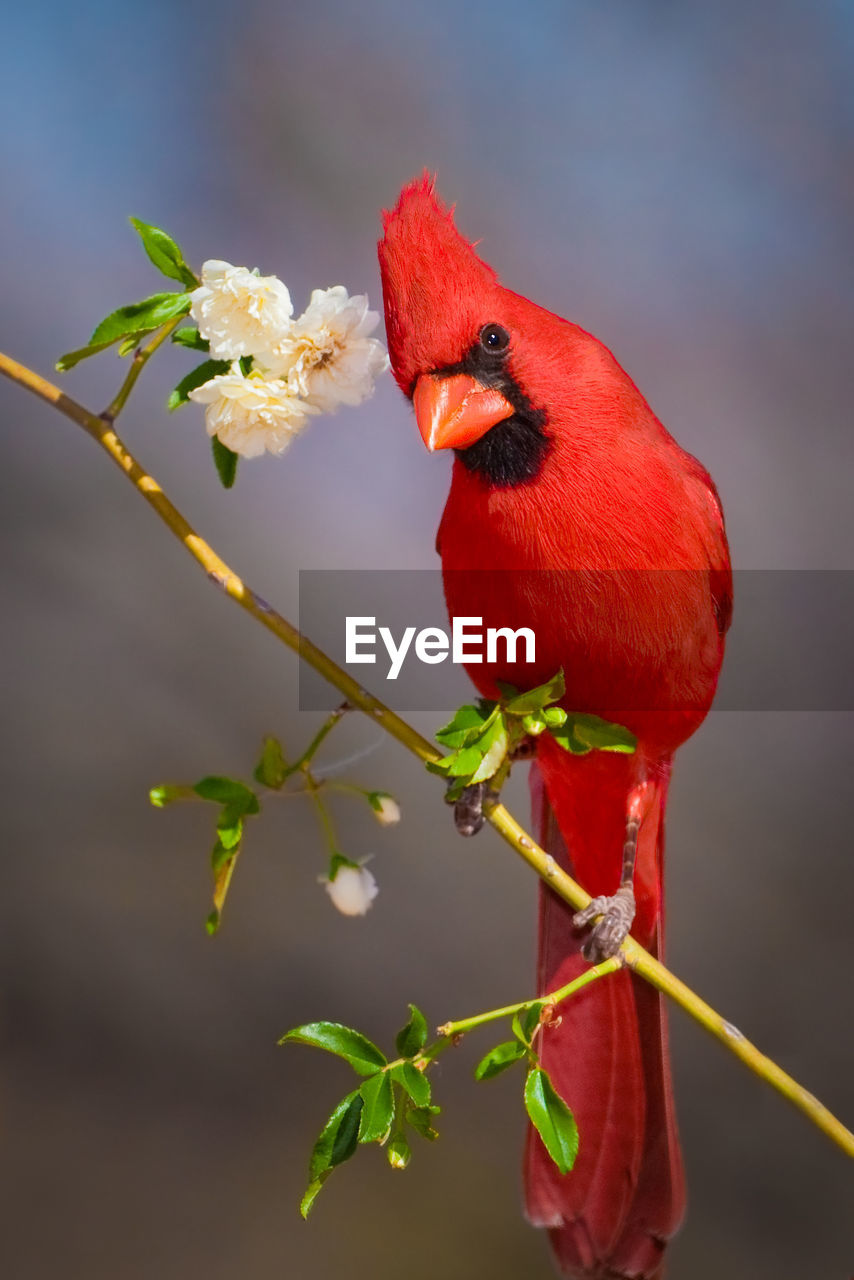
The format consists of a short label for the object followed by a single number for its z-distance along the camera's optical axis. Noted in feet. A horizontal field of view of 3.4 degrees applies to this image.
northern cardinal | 7.98
